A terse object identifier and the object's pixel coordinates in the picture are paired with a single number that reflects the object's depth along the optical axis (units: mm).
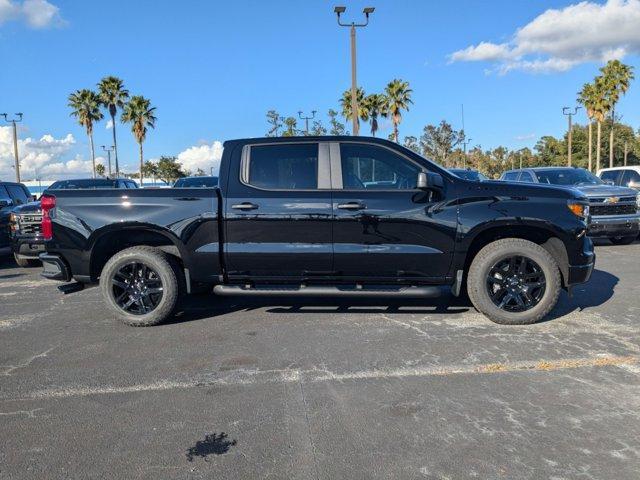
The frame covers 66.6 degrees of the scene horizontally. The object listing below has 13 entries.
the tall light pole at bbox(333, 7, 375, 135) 16634
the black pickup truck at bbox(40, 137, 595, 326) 5000
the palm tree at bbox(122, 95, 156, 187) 43219
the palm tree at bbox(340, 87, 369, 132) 36875
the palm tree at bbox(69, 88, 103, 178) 43906
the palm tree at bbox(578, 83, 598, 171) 40250
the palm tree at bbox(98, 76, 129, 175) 43219
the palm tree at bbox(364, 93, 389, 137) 37219
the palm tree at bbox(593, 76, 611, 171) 39656
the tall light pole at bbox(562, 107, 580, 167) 39925
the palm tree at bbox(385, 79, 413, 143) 36531
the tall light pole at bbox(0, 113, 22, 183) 35106
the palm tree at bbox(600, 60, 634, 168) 38719
